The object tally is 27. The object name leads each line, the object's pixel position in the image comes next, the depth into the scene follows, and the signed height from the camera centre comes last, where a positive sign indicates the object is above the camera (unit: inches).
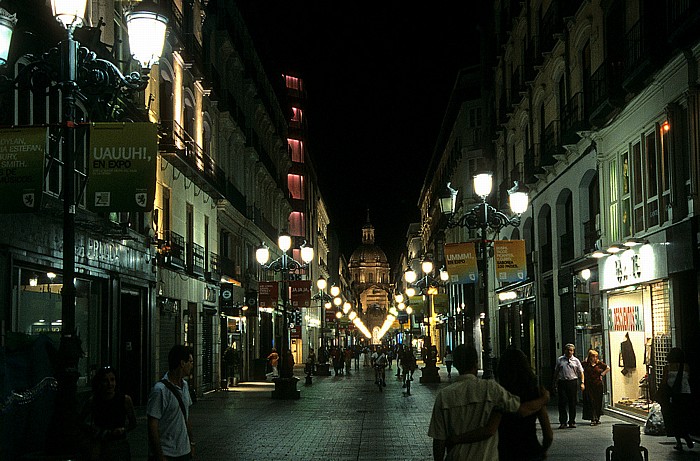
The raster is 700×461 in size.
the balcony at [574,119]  1008.2 +218.0
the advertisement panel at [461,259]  1037.8 +61.0
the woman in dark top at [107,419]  368.2 -37.0
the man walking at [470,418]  280.4 -29.8
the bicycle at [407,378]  1401.3 -91.5
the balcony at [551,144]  1166.3 +213.1
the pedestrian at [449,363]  1830.7 -89.4
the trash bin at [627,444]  474.3 -65.0
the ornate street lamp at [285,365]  1280.8 -62.0
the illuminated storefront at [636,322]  791.7 -9.3
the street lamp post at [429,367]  1702.8 -89.0
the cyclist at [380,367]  1520.7 -77.6
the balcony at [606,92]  874.1 +207.9
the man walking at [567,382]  826.2 -59.3
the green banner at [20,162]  465.7 +79.1
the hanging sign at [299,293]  1683.1 +46.9
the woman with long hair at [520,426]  298.8 -34.4
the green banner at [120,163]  477.1 +80.5
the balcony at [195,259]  1255.5 +84.6
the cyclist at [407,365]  1440.6 -72.9
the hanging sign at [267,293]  1528.1 +43.7
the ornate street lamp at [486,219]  796.0 +91.7
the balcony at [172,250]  1094.4 +85.2
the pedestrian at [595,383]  844.0 -61.3
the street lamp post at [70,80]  392.8 +113.3
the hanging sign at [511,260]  1060.5 +60.2
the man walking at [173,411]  341.7 -31.2
